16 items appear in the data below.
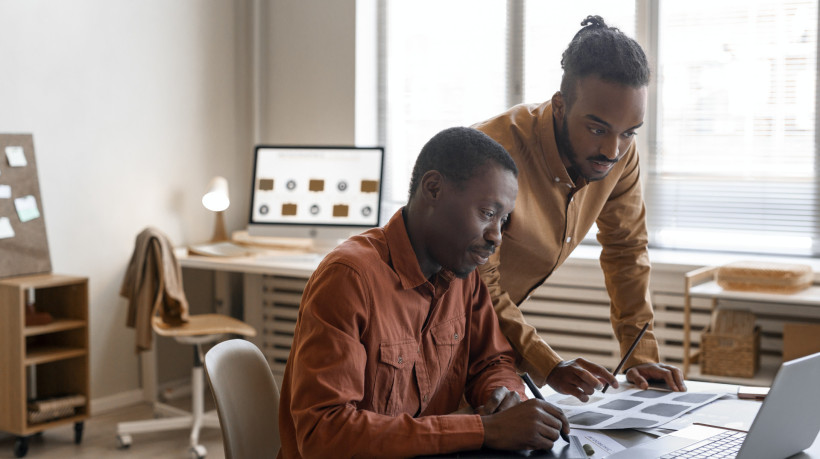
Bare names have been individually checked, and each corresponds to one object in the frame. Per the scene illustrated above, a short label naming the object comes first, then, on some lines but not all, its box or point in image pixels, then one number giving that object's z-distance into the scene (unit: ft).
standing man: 5.09
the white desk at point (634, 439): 4.38
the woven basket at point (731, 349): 10.44
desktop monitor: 13.08
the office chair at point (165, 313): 11.31
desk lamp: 13.50
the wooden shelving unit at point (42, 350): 10.80
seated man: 4.01
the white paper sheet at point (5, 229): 11.10
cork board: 11.18
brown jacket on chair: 11.31
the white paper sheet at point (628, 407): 4.68
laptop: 3.80
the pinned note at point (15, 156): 11.27
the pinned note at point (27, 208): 11.36
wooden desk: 14.24
